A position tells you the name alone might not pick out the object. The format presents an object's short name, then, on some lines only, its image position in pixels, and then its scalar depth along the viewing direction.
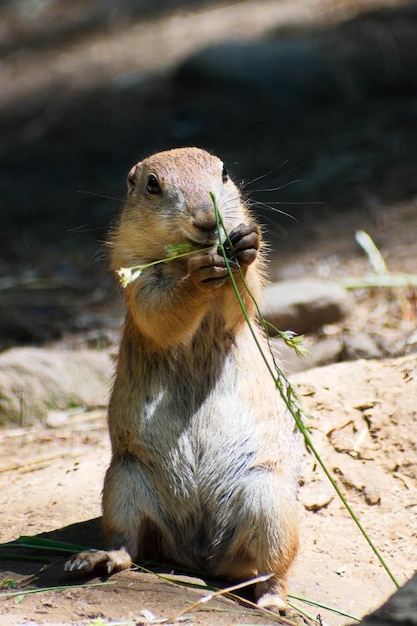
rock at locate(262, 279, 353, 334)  17.96
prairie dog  9.95
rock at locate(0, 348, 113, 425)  16.75
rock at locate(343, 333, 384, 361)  16.28
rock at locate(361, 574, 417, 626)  6.73
